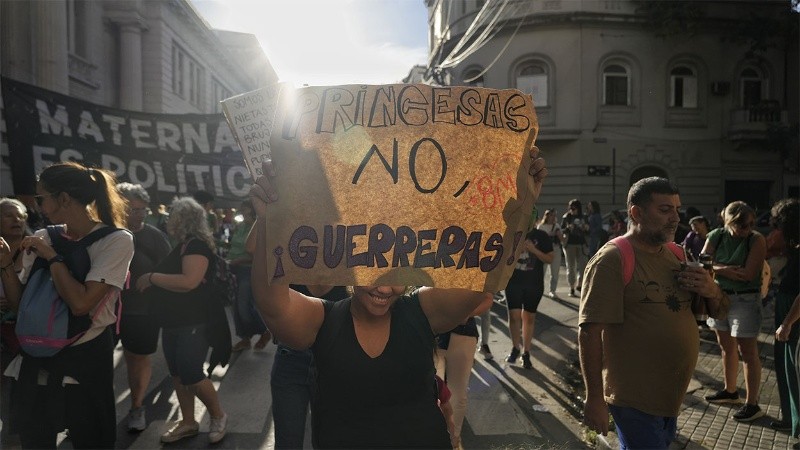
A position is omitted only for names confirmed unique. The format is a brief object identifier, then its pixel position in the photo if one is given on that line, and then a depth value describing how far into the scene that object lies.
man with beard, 2.83
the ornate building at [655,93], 23.34
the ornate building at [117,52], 15.82
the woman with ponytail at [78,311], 2.87
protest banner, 6.80
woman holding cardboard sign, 2.00
